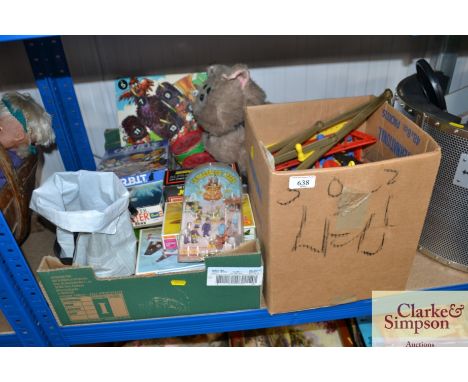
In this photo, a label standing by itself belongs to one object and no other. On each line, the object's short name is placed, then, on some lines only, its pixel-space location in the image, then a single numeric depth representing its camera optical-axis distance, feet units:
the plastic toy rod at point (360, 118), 2.71
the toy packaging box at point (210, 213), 2.59
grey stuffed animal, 3.15
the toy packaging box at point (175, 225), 2.67
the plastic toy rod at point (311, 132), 2.79
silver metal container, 2.43
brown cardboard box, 2.08
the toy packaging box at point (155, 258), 2.60
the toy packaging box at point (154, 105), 3.54
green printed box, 2.35
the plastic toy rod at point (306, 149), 2.65
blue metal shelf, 2.38
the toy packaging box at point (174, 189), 3.00
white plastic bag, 2.44
